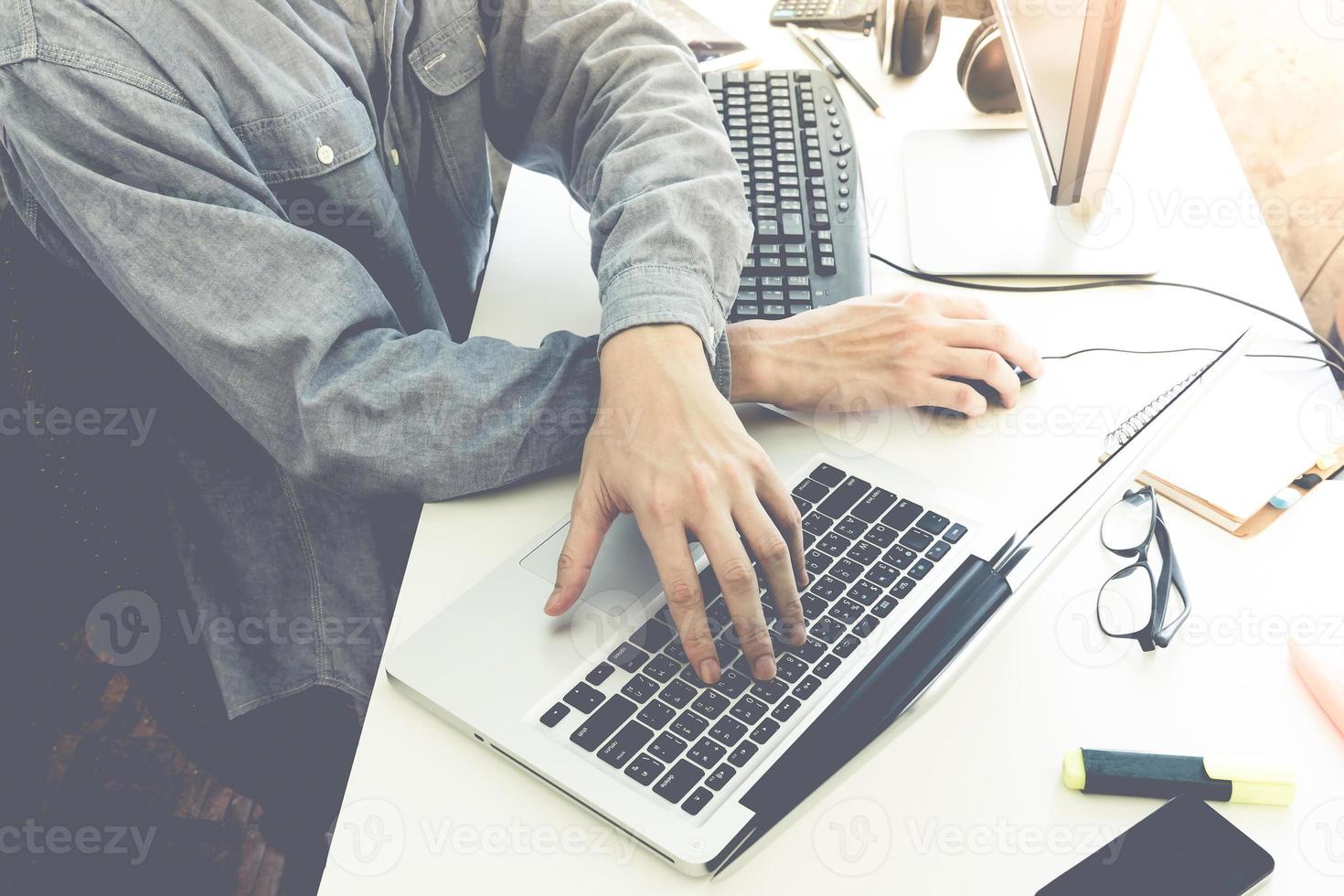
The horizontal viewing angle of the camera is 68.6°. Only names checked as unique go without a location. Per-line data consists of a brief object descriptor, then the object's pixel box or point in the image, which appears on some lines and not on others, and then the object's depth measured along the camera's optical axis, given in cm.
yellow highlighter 54
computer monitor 75
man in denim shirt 61
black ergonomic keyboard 84
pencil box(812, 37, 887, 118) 108
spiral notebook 68
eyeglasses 62
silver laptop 52
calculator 121
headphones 103
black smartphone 51
